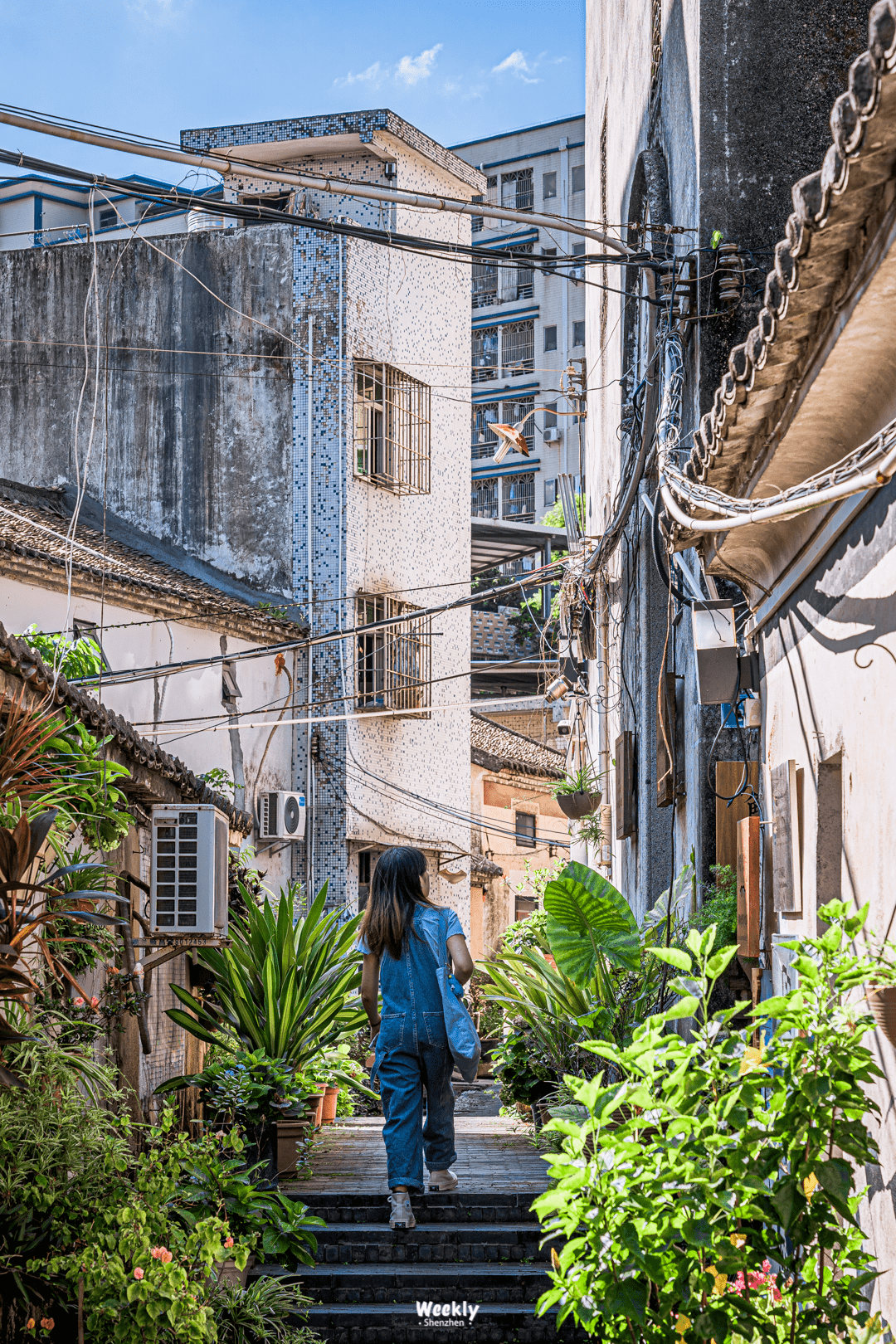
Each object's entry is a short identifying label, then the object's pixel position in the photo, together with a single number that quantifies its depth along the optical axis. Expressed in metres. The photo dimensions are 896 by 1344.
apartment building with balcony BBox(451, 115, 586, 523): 53.22
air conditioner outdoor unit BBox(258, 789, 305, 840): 20.19
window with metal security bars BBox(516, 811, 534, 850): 29.55
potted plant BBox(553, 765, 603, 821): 14.35
